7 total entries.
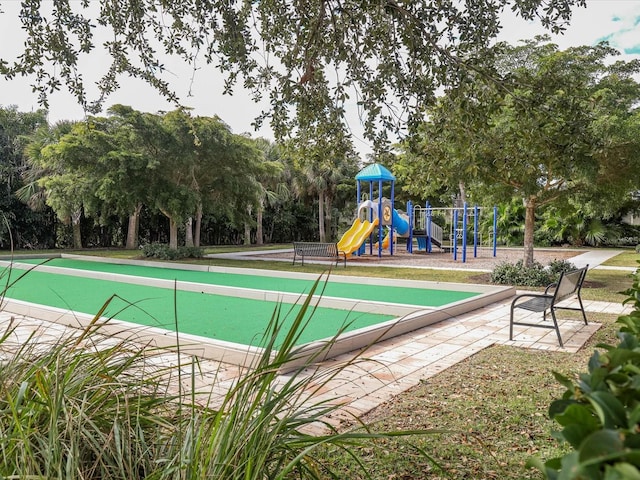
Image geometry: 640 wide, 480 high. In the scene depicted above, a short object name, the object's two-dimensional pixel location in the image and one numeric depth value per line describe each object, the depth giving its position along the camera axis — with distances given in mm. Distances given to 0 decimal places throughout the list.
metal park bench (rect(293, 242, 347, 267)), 15068
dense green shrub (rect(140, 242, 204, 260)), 17453
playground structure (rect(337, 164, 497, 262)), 18062
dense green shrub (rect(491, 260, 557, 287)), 10453
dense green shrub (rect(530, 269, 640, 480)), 553
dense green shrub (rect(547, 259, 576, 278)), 10898
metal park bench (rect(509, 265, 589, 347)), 5504
